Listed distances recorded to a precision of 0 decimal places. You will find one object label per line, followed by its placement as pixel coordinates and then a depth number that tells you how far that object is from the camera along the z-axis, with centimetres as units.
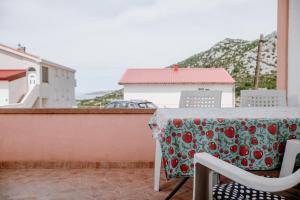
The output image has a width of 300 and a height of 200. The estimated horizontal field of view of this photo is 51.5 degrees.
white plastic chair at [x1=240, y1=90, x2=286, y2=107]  254
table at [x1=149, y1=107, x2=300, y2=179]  156
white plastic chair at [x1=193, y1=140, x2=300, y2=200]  77
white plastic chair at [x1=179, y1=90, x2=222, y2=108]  251
